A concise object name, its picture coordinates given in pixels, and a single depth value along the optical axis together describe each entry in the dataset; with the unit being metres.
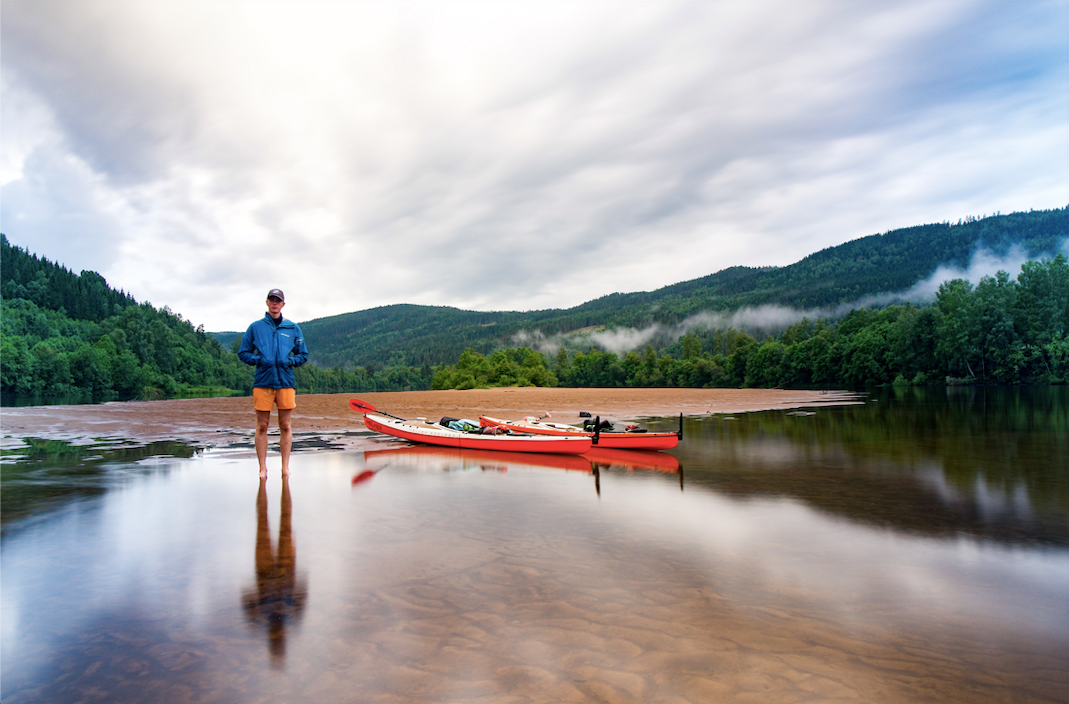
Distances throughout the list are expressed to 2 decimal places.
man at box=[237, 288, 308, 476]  9.70
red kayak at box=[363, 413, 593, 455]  14.66
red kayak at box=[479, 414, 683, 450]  15.05
